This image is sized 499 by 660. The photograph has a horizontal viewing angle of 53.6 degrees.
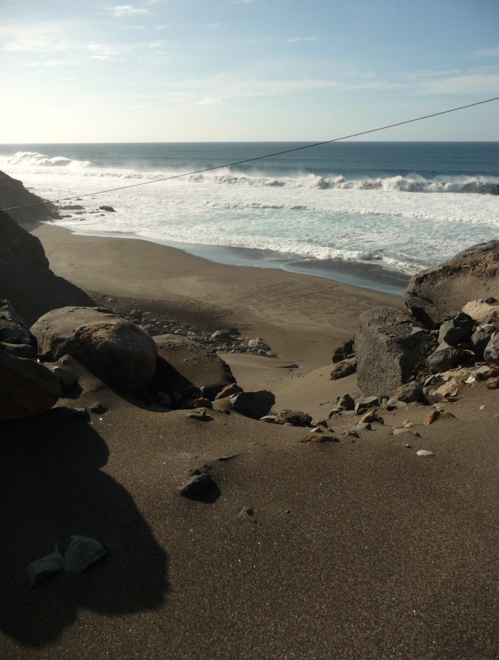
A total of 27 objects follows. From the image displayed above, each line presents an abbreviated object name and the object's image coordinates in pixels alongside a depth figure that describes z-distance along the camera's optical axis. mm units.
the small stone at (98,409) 3666
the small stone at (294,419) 4105
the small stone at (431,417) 3710
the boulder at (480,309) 5091
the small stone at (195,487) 2803
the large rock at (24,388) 3287
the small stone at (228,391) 4791
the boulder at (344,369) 6263
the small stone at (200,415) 3680
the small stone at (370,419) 3892
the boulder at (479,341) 4625
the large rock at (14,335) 4234
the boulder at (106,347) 4219
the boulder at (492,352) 4285
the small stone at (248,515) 2648
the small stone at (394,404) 4355
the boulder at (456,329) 4895
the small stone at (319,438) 3338
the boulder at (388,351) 4953
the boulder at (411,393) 4375
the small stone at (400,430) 3516
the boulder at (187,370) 4840
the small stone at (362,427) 3674
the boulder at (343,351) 7041
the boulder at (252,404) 4246
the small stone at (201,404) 4145
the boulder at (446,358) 4652
